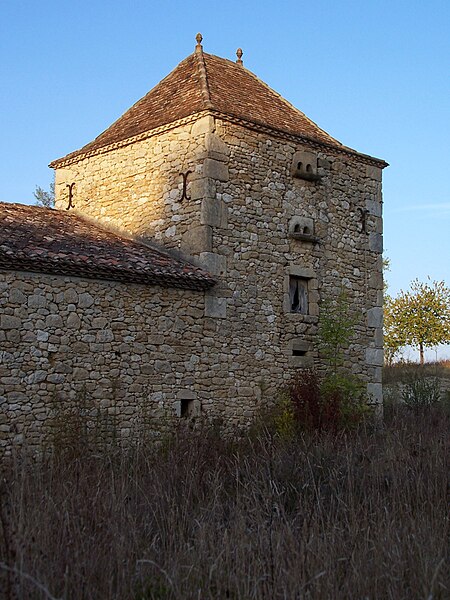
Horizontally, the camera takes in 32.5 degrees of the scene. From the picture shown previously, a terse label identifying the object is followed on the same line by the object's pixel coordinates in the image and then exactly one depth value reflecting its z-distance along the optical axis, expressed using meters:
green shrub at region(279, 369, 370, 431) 12.44
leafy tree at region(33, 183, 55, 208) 29.16
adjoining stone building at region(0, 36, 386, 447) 10.54
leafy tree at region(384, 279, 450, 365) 33.75
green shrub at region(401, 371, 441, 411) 17.19
